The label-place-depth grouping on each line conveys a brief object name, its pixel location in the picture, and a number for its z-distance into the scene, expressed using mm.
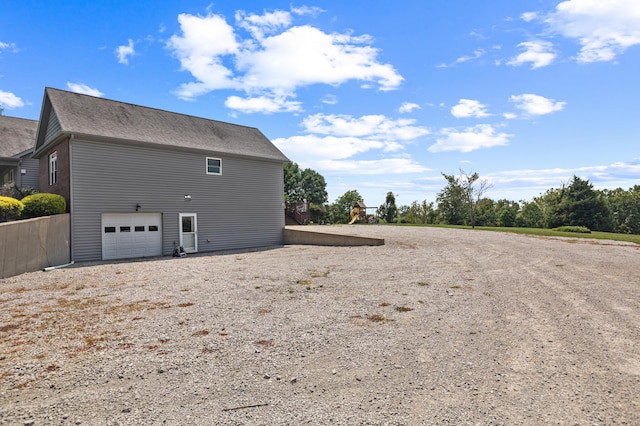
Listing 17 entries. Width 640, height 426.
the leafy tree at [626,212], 35222
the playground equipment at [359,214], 32688
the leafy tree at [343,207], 41250
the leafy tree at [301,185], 47219
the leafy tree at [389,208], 33906
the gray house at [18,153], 17781
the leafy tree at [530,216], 33438
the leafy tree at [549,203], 32537
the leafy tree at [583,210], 30797
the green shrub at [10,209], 10805
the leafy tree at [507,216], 32406
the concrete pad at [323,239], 16062
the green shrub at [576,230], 21962
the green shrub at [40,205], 11398
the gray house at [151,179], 12664
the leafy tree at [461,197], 30309
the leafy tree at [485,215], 32500
